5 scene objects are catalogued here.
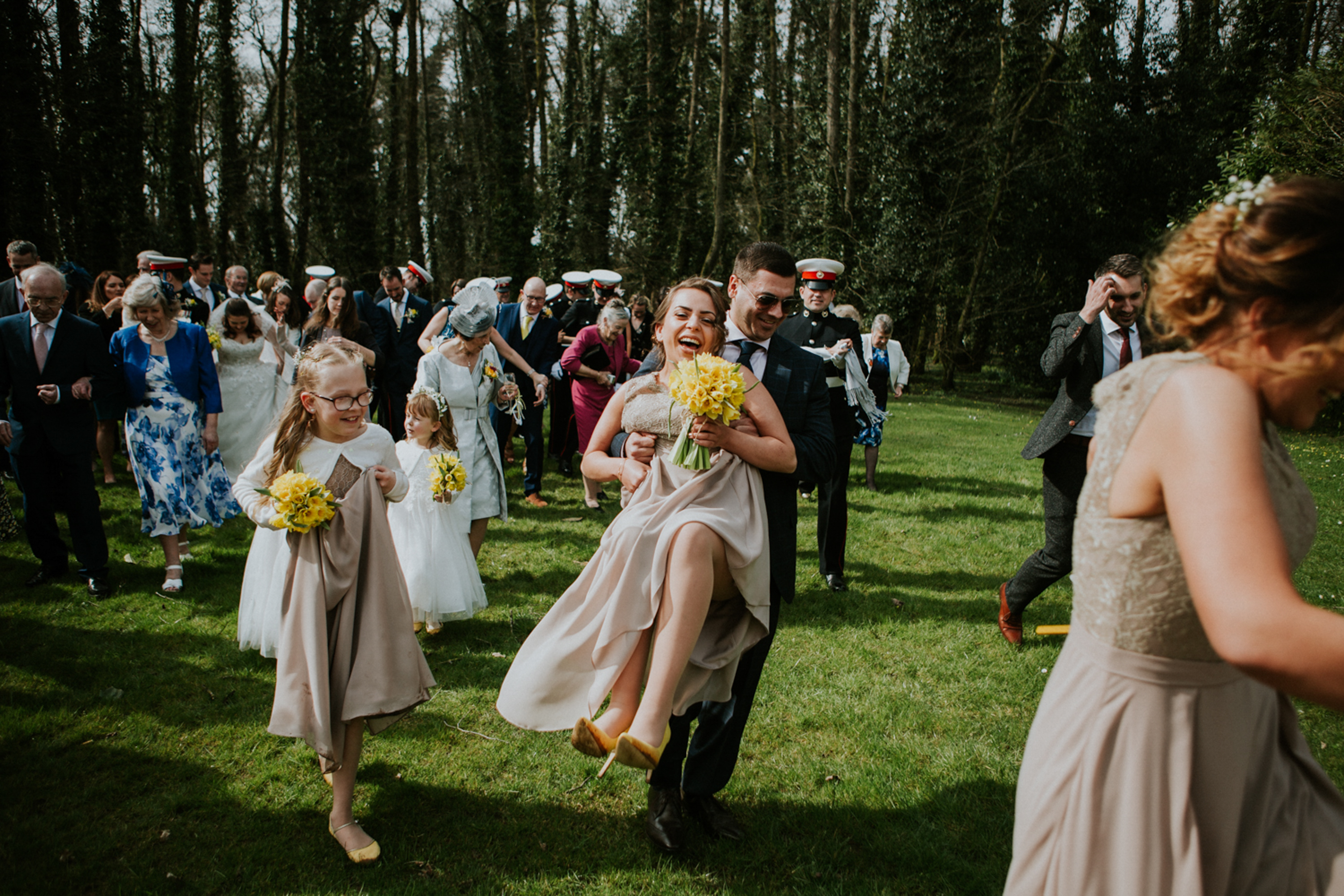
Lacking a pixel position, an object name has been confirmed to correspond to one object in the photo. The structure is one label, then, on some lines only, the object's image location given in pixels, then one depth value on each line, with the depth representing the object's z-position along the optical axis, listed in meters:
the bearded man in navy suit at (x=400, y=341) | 10.10
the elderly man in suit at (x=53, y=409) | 6.07
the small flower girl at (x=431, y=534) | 5.50
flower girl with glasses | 3.21
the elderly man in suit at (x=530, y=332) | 10.55
